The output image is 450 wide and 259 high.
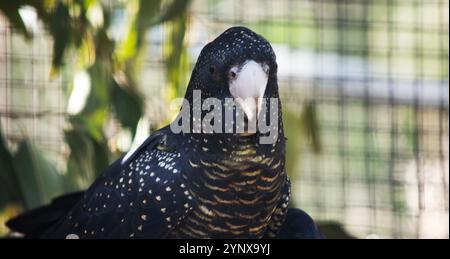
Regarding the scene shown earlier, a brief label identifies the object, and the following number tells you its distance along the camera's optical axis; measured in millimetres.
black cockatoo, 3414
